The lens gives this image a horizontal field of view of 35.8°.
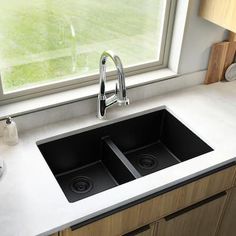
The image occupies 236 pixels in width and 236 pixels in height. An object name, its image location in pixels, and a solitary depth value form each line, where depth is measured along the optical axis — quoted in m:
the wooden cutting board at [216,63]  2.02
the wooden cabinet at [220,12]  1.68
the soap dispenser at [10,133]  1.54
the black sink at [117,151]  1.68
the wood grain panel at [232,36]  2.02
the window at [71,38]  1.58
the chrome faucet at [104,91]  1.52
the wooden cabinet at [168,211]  1.37
